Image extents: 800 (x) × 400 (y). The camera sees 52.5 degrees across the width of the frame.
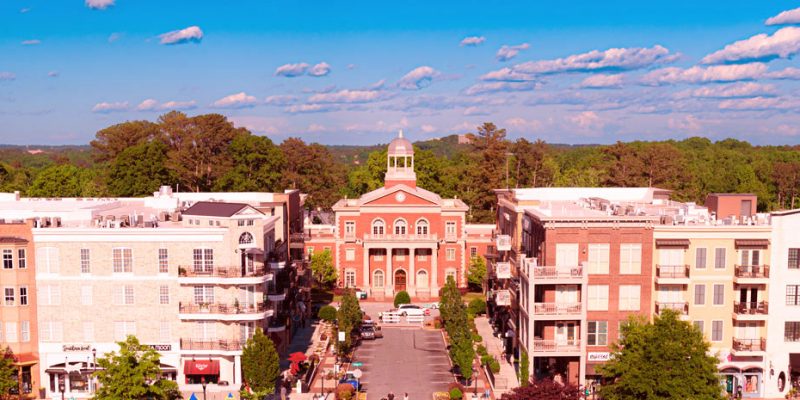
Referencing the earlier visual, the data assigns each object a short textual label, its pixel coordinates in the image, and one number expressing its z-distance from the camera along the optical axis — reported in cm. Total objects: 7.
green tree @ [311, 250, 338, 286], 8412
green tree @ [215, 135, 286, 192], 11119
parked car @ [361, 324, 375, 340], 6638
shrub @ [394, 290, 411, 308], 7944
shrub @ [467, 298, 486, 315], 7344
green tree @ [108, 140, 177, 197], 10388
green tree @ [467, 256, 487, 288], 8362
